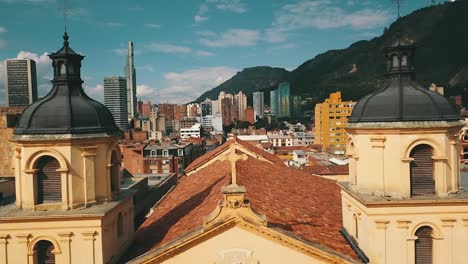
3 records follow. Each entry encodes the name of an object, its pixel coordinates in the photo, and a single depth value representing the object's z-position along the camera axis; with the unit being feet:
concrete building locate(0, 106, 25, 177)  134.62
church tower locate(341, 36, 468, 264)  42.80
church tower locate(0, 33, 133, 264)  42.19
